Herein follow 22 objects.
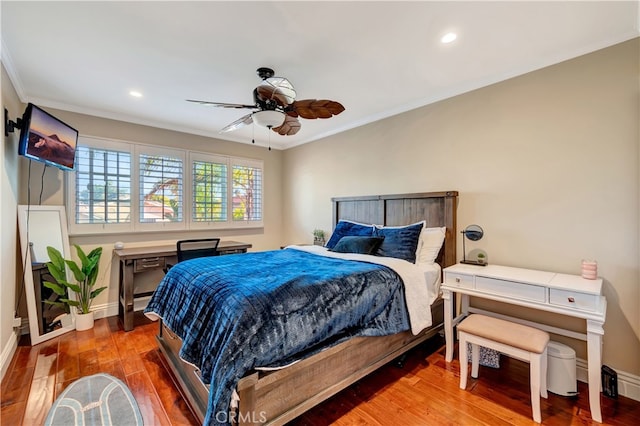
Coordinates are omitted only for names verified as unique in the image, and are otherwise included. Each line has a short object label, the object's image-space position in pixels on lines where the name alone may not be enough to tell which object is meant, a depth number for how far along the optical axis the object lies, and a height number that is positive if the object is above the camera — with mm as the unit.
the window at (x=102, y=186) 3502 +391
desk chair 3304 -406
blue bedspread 1528 -635
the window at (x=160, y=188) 3949 +401
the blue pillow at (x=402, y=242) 2850 -301
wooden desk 3236 -604
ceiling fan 2338 +943
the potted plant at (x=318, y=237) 4555 -373
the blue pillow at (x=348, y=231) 3413 -210
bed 1552 -1039
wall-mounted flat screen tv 2641 +789
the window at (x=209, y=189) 4426 +432
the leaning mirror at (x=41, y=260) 2934 -481
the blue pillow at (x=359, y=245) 3049 -342
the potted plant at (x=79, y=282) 3041 -733
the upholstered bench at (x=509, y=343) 1828 -917
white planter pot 3227 -1223
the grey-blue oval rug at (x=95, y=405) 1818 -1321
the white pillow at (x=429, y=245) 2895 -328
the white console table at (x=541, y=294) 1847 -621
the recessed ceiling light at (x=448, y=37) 2079 +1330
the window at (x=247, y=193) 4910 +401
